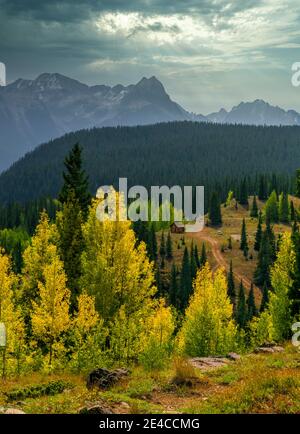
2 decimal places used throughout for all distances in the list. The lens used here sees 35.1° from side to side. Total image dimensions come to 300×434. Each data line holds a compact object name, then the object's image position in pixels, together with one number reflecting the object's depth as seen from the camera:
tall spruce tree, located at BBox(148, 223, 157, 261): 141.75
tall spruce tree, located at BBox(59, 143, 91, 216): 43.89
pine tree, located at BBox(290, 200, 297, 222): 175.55
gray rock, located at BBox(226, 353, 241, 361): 27.69
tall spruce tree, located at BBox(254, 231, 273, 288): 135.38
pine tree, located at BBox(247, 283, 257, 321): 102.62
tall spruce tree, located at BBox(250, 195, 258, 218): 194.50
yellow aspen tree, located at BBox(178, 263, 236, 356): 34.91
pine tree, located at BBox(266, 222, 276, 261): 144.11
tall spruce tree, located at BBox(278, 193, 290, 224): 180.00
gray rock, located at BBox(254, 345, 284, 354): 28.38
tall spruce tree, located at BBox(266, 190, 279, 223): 179.88
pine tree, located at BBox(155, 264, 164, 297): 119.71
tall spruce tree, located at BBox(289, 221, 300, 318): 39.72
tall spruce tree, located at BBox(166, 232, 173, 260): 151.25
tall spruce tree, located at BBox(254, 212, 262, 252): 154.50
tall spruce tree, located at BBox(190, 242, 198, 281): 129.26
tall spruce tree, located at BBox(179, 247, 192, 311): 115.81
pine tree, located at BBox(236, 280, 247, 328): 96.25
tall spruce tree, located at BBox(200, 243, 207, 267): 138.60
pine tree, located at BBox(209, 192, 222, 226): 190.25
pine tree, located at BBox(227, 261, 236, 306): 124.06
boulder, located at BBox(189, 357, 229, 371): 25.63
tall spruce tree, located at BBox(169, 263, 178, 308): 115.30
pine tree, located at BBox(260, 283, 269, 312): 102.02
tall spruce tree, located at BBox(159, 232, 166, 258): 152.12
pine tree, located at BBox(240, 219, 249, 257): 154.70
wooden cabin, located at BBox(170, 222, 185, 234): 173.59
